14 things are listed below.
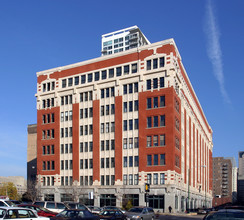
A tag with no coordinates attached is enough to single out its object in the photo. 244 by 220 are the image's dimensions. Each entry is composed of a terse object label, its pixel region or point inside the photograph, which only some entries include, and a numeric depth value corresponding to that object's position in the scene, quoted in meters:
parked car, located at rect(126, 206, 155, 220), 24.61
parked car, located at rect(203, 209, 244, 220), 8.42
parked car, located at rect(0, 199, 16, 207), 21.77
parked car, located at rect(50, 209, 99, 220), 17.32
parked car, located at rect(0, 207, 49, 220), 14.05
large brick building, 48.94
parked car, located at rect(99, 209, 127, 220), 22.67
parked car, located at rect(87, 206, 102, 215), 31.88
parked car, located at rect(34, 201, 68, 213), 25.41
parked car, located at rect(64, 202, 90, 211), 25.29
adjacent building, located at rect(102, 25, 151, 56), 124.21
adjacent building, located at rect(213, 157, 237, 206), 139.06
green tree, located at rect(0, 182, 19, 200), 94.86
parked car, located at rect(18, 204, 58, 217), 21.80
